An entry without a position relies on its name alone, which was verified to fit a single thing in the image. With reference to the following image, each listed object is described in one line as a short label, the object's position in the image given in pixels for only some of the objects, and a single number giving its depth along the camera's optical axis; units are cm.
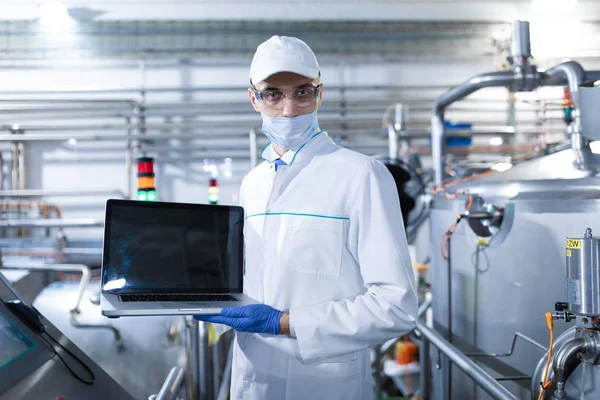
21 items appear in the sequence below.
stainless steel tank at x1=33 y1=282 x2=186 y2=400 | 195
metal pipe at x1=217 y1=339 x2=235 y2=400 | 177
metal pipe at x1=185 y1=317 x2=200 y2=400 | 202
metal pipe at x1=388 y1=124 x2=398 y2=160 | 334
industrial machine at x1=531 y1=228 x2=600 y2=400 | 101
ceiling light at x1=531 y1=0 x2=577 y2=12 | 388
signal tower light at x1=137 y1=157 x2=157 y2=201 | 161
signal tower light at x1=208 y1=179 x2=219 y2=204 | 223
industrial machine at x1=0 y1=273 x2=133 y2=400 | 87
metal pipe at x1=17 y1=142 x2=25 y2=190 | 266
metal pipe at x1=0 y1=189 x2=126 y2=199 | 284
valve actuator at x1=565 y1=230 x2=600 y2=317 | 100
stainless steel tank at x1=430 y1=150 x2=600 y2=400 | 137
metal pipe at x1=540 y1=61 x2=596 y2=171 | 146
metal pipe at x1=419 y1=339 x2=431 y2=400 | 235
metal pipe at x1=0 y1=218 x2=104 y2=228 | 222
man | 94
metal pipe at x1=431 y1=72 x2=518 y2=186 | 192
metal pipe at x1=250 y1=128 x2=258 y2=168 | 389
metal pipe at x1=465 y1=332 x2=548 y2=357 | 142
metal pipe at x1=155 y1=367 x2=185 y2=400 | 107
